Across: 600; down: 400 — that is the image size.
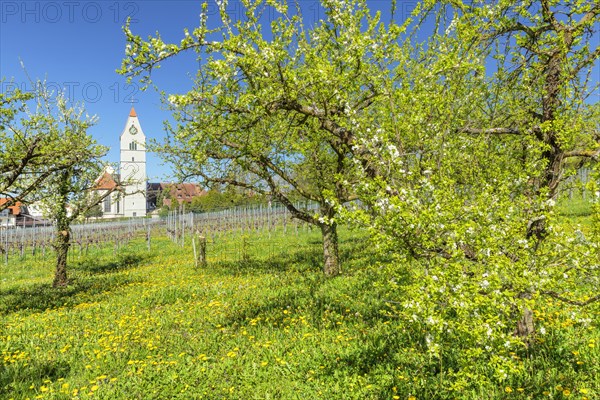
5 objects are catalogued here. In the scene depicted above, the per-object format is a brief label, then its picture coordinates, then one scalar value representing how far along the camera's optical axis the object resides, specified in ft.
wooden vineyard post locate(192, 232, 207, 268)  52.85
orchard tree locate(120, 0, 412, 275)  16.83
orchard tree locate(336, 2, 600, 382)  11.35
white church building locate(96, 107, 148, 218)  296.30
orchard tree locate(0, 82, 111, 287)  27.30
